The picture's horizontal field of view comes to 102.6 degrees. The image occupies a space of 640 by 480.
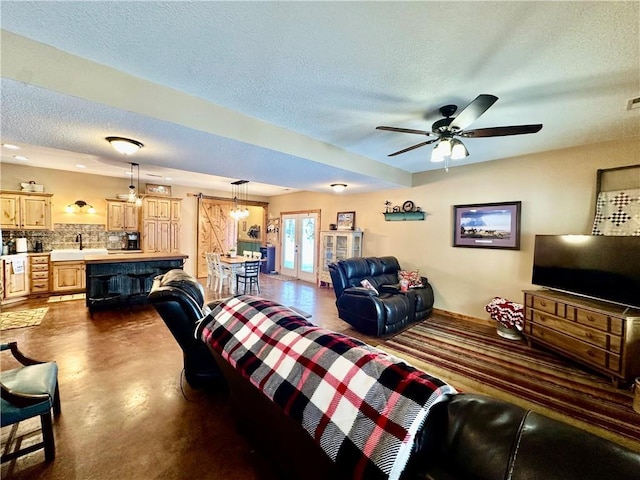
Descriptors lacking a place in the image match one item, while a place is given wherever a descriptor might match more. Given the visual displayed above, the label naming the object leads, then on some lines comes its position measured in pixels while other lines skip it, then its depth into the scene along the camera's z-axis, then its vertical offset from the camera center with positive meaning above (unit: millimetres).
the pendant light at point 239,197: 7281 +1189
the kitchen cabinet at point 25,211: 5145 +336
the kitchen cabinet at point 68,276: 5445 -1052
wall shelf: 5293 +419
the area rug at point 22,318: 3810 -1457
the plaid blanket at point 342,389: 799 -607
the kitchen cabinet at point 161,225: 6625 +144
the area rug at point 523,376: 2207 -1513
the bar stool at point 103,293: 4621 -1213
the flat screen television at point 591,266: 2768 -316
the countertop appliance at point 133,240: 6836 -300
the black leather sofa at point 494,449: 599 -552
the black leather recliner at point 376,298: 3777 -1003
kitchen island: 4684 -881
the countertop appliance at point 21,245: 5312 -384
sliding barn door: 7902 +88
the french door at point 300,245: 7863 -381
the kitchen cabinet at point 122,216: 6348 +324
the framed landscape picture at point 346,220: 6729 +380
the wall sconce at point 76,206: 6016 +513
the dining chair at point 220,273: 6148 -1008
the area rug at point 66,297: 5149 -1453
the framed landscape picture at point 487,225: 4129 +214
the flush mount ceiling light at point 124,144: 2760 +932
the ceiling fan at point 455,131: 2221 +1005
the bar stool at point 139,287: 5062 -1161
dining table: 5875 -765
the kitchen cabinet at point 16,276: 4785 -952
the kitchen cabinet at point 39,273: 5285 -955
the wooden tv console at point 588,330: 2529 -1013
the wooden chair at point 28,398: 1557 -1100
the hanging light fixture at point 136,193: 5582 +865
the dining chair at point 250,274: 5914 -989
